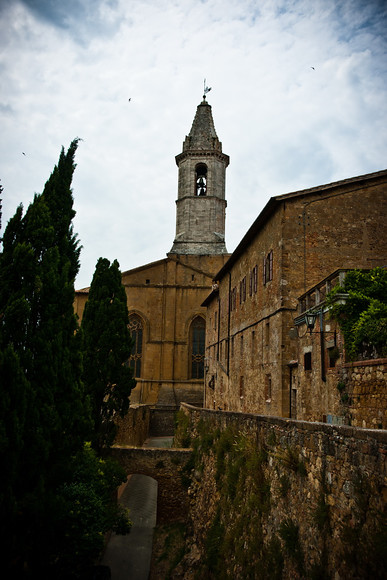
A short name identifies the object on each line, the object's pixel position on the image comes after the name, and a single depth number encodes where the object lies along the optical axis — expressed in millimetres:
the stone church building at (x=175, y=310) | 33875
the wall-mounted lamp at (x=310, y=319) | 11523
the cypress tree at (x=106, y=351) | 15812
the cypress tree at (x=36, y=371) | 7992
